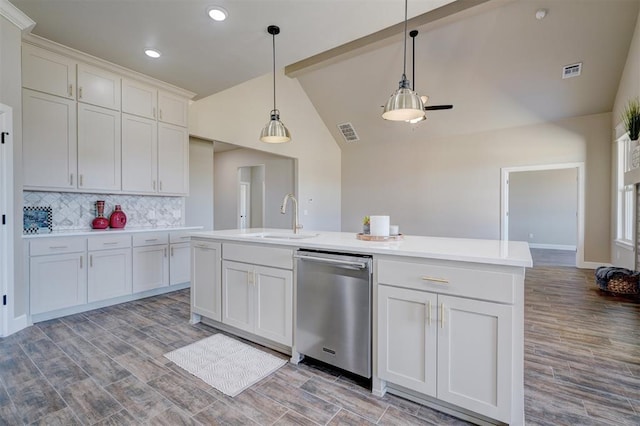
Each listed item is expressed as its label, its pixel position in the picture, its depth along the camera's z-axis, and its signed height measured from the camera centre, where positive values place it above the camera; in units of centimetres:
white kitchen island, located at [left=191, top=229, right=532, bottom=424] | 147 -60
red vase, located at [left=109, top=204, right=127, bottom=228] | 385 -11
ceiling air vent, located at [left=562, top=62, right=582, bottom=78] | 485 +232
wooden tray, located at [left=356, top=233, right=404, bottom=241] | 224 -20
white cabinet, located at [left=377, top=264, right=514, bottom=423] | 149 -73
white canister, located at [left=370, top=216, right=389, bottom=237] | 231 -12
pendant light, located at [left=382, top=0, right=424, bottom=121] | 210 +76
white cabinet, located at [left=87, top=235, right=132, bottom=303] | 335 -66
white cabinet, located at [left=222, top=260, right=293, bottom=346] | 231 -73
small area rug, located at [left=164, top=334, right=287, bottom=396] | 201 -114
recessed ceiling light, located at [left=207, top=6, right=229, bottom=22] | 258 +174
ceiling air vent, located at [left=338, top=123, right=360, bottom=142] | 754 +203
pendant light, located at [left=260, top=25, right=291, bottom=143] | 291 +79
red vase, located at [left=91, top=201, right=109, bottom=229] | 370 -12
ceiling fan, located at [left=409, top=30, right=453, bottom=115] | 456 +284
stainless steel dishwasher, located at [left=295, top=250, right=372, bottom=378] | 190 -67
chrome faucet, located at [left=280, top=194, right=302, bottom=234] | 273 -8
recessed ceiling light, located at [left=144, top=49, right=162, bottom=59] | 324 +173
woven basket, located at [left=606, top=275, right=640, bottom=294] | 387 -95
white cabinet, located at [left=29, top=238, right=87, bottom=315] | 297 -66
